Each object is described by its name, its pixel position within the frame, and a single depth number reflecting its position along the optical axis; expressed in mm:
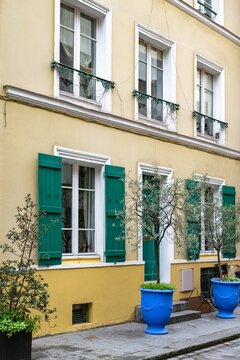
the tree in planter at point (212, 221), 11830
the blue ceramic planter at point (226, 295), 11898
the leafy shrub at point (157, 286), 10016
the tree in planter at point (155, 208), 10203
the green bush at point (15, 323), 7281
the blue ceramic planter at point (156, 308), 9906
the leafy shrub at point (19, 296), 7422
